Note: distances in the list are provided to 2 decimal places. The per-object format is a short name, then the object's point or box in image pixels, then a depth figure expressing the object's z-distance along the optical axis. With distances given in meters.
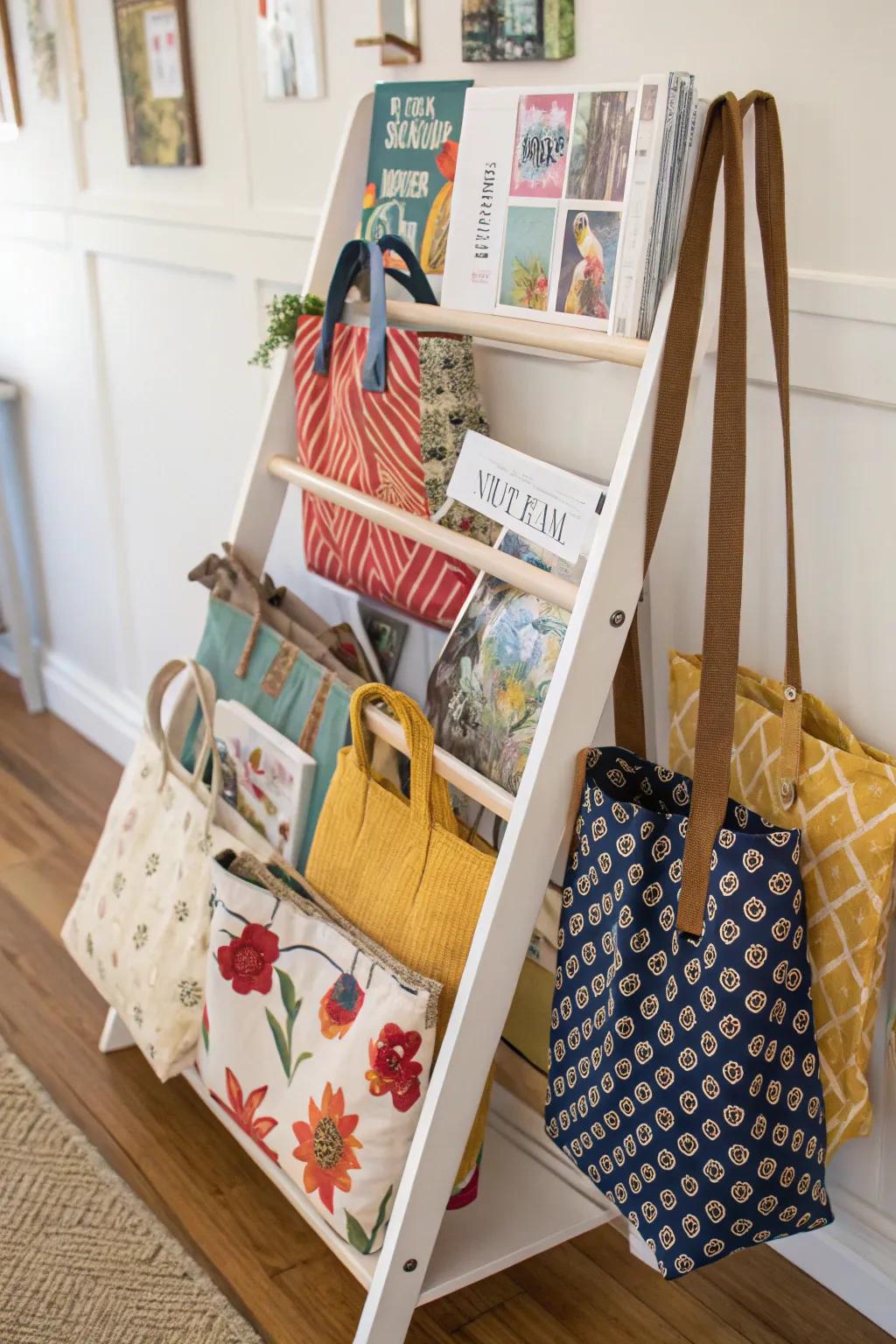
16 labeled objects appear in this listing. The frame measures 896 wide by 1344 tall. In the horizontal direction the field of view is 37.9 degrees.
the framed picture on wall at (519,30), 1.37
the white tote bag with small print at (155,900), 1.59
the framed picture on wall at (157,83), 1.99
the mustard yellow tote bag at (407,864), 1.30
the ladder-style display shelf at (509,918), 1.18
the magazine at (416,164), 1.45
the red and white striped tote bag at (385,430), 1.42
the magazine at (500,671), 1.35
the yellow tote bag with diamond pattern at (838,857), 1.16
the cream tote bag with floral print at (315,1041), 1.28
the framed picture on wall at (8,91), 2.42
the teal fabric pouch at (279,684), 1.52
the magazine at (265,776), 1.56
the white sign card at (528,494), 1.24
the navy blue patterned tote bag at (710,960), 1.11
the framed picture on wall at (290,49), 1.71
